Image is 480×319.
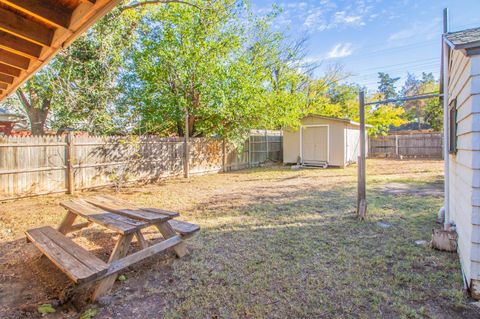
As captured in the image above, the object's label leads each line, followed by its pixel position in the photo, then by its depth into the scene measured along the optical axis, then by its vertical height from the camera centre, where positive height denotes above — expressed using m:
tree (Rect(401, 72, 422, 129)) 29.50 +5.59
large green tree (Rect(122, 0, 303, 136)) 8.89 +2.74
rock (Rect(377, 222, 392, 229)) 3.93 -1.16
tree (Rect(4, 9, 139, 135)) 8.26 +2.46
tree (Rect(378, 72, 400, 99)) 40.84 +10.49
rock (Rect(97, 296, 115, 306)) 2.14 -1.25
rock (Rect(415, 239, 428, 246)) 3.22 -1.18
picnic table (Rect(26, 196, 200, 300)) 2.04 -0.88
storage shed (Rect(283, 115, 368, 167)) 11.93 +0.41
